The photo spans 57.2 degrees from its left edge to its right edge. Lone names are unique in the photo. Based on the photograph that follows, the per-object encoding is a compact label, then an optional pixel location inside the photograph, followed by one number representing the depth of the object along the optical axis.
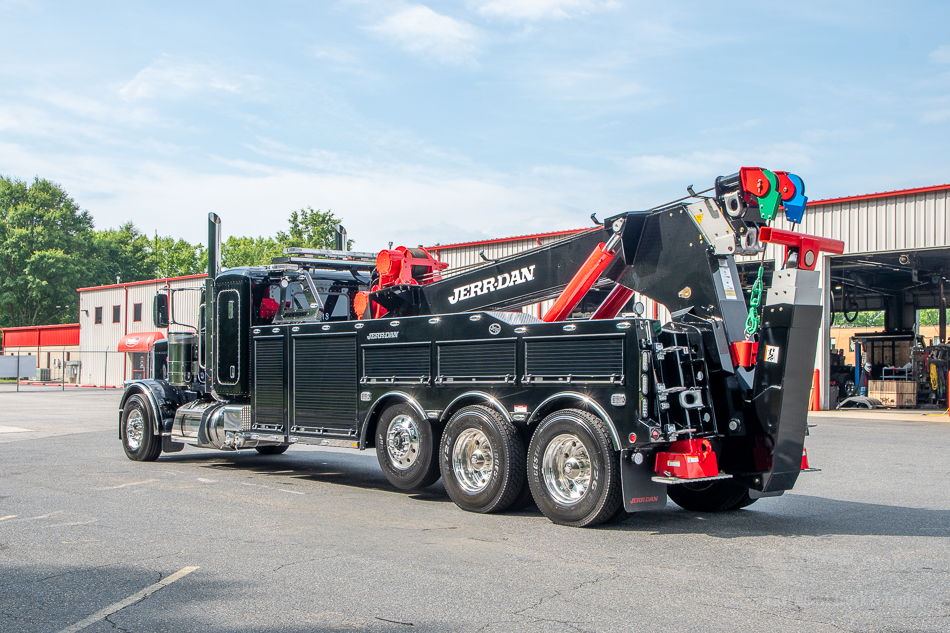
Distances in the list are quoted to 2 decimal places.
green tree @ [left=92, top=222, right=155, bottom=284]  86.62
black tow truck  7.58
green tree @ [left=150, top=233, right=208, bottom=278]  93.00
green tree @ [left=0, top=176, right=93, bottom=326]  74.31
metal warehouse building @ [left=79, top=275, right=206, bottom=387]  46.53
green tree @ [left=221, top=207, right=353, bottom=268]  59.00
